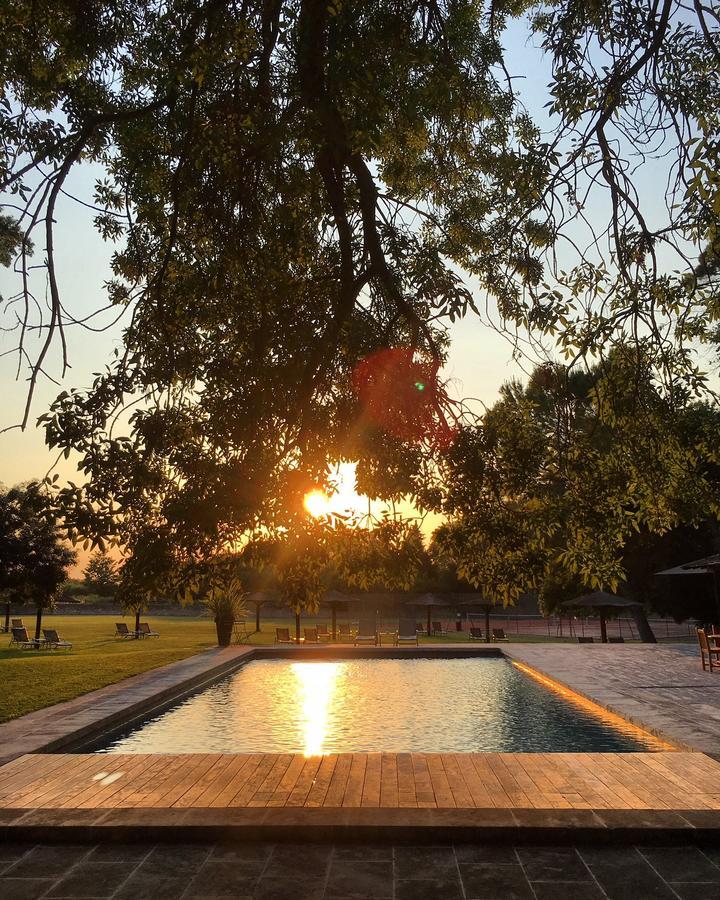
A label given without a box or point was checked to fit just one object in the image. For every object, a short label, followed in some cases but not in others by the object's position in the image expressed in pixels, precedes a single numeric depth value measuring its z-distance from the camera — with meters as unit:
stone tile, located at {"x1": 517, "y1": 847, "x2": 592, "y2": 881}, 4.93
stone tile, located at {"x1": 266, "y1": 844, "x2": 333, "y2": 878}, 5.02
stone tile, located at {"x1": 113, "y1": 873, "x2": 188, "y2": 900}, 4.62
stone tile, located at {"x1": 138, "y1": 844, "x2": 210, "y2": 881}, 5.03
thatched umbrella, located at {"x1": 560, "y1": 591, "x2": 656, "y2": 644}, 27.61
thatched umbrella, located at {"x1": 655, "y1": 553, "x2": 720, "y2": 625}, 18.47
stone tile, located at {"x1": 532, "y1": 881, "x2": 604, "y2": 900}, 4.60
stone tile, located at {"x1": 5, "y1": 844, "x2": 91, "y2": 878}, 5.00
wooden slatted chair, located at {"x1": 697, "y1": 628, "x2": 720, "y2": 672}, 16.48
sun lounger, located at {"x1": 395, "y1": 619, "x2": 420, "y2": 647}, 27.71
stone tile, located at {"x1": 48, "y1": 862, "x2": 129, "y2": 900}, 4.68
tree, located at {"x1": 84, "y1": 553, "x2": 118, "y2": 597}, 75.74
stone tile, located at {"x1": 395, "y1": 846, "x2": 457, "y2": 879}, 4.99
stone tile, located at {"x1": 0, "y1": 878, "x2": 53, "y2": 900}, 4.61
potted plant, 25.06
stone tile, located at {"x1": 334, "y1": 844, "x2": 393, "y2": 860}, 5.29
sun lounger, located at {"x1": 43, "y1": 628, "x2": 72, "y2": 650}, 26.12
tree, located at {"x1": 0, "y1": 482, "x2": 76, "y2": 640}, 28.38
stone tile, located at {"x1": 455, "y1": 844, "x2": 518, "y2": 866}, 5.19
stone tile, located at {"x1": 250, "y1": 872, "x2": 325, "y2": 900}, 4.63
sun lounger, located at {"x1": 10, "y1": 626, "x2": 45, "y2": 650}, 25.77
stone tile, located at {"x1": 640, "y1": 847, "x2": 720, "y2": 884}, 4.91
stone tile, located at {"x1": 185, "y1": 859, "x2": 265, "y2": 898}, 4.70
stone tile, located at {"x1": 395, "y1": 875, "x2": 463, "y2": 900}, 4.61
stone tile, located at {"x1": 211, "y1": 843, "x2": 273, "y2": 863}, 5.27
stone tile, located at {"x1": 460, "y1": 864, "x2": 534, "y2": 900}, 4.63
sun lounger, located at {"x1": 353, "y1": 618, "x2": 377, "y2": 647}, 26.89
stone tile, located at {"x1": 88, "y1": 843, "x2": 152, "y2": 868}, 5.23
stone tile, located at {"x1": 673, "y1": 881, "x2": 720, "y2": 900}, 4.57
